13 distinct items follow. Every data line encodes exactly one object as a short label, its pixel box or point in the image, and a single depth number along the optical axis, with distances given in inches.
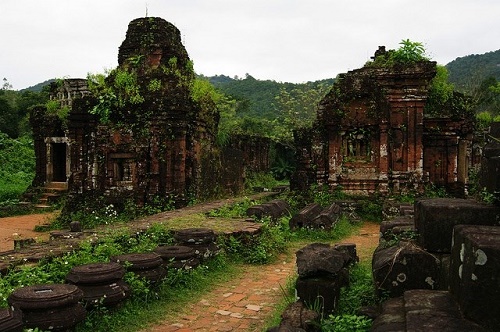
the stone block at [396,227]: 221.0
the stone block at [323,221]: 440.8
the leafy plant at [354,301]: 165.8
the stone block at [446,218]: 160.9
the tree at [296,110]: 1483.8
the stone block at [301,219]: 445.1
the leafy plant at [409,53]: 555.2
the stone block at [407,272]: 172.2
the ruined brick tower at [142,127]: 521.7
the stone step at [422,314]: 121.9
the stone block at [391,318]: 132.8
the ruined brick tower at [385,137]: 542.3
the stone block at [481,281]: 121.8
